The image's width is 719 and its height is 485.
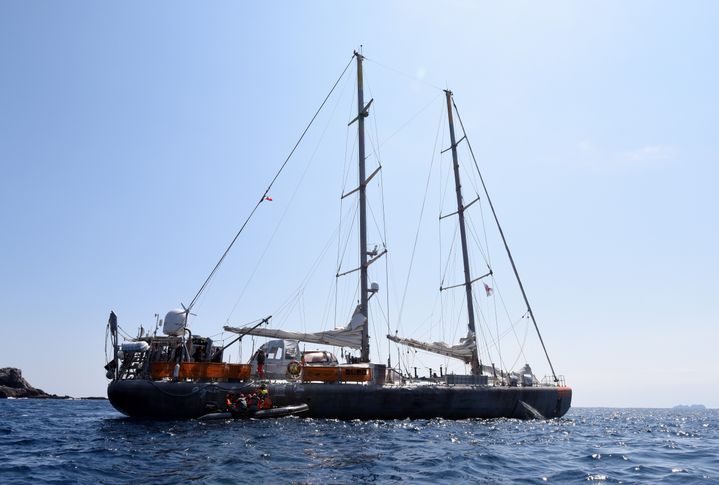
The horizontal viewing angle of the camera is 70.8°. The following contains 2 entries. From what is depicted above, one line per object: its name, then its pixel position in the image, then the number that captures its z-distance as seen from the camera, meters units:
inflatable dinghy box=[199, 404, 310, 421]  26.33
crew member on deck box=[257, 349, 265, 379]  29.48
